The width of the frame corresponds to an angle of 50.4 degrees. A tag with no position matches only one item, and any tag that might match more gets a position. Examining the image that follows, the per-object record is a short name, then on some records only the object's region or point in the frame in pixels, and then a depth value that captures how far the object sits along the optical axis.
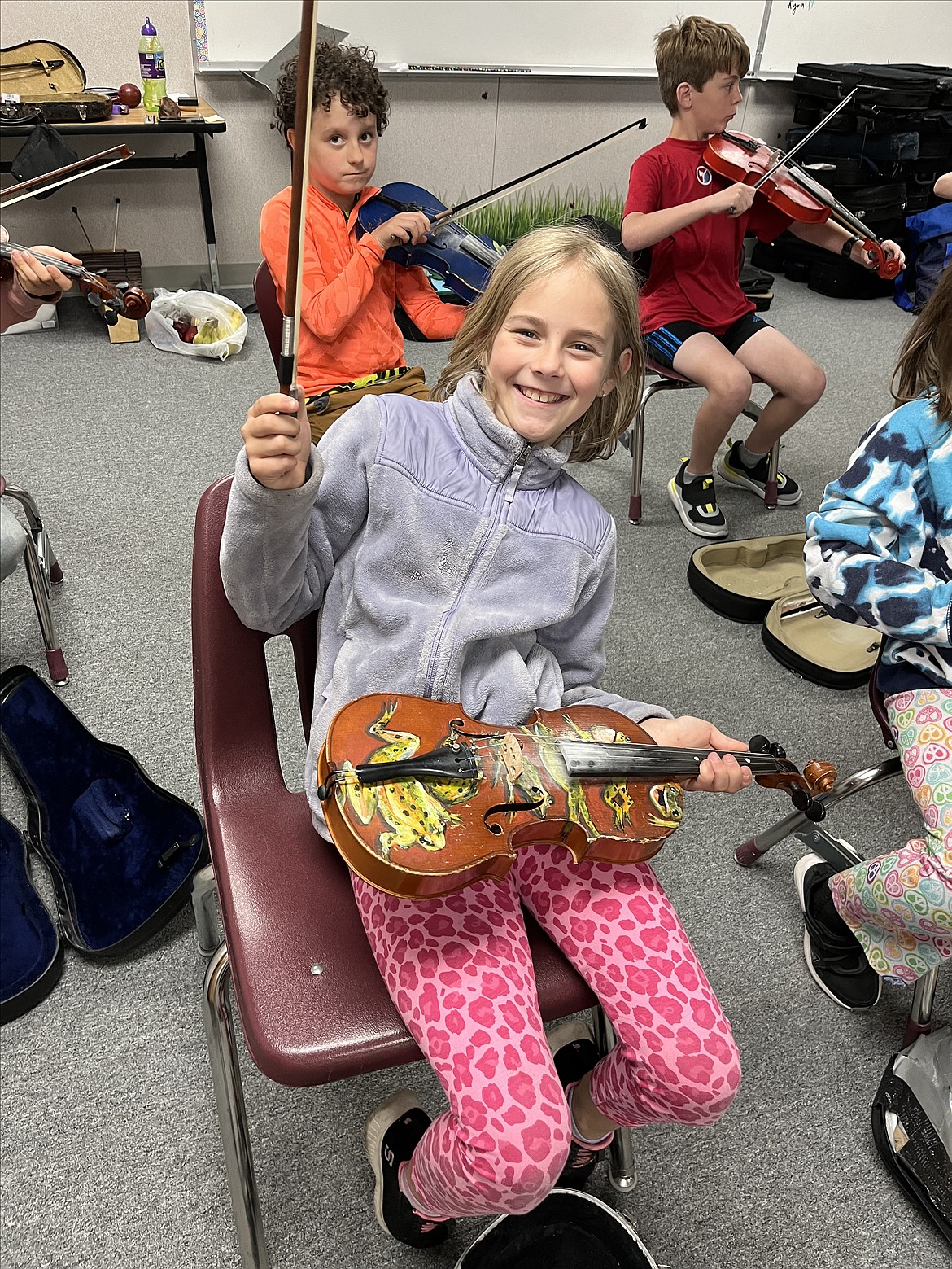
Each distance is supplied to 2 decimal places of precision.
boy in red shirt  2.30
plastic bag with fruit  3.41
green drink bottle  3.39
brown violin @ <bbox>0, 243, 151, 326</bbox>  2.00
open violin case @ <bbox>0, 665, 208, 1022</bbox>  1.38
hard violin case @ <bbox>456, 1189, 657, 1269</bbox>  1.03
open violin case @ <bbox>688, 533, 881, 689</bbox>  2.07
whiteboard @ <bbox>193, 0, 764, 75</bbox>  3.57
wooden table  3.20
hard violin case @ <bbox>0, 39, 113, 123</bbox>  3.16
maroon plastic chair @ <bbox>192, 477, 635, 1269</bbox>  0.89
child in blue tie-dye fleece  1.21
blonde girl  0.89
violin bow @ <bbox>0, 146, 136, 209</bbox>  2.16
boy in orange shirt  1.97
